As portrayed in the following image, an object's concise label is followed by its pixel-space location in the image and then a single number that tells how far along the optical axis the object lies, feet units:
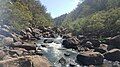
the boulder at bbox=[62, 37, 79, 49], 39.35
